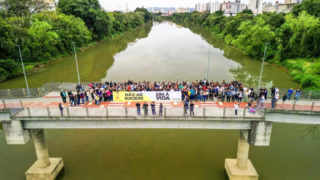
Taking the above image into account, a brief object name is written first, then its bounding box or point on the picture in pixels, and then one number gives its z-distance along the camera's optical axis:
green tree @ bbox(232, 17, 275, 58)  52.41
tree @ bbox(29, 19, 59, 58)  47.34
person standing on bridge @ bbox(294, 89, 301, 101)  17.45
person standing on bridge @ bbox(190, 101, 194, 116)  14.57
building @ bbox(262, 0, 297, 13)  172.88
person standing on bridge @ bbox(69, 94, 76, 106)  17.60
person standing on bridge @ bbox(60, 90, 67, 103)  18.28
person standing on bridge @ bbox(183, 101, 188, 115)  14.77
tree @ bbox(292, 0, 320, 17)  51.26
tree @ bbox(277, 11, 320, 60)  41.59
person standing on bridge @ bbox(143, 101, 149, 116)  14.78
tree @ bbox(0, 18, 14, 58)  36.69
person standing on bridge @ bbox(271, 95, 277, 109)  15.36
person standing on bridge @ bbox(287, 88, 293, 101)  17.95
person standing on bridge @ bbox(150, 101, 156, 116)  14.76
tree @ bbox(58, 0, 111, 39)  71.38
